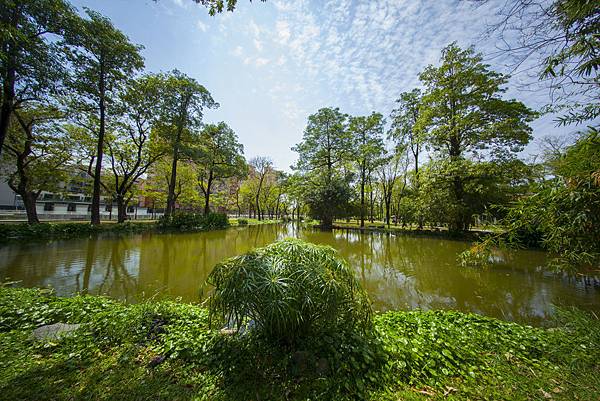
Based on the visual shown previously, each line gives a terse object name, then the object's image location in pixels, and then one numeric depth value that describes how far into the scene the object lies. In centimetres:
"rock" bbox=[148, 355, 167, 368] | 196
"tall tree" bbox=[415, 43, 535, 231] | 1082
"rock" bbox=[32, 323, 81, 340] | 221
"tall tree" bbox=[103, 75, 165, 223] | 1321
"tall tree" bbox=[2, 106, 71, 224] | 1038
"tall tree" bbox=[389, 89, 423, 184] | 1819
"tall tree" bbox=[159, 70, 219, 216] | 1467
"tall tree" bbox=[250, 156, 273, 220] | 3014
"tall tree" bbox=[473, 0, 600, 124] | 205
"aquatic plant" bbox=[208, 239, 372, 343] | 195
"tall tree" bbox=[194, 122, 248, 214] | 1955
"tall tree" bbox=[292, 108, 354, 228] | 1941
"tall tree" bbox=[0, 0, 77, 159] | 670
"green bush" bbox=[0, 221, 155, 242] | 802
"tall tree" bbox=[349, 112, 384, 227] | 2036
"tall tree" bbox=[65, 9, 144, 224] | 966
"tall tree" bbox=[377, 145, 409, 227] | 2159
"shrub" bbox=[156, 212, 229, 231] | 1451
